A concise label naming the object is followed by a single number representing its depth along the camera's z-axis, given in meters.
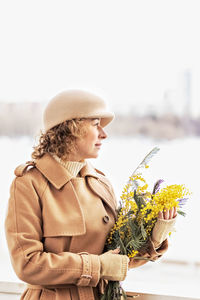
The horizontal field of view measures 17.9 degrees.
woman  2.22
